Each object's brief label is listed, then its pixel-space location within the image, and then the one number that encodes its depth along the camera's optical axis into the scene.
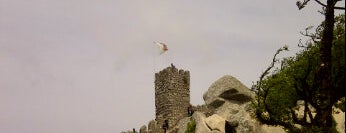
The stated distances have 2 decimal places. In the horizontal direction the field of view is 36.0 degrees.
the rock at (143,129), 48.22
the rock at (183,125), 39.19
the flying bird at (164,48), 51.16
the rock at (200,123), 34.34
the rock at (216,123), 33.72
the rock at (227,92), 38.97
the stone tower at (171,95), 51.28
